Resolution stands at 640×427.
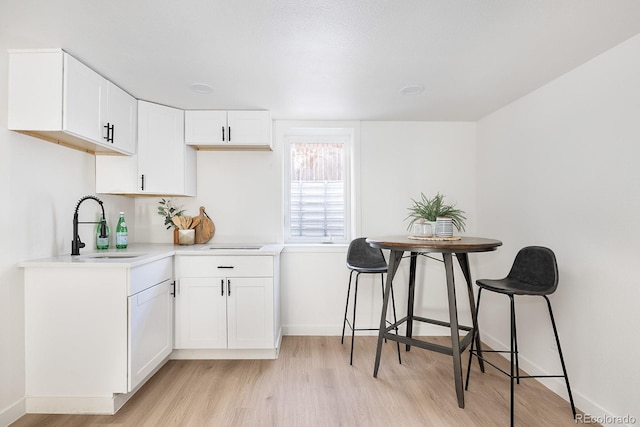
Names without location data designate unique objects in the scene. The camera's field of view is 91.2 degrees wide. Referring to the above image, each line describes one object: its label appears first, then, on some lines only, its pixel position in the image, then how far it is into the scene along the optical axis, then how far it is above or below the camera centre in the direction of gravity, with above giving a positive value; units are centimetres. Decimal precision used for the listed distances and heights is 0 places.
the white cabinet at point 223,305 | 265 -76
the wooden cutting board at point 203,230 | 318 -15
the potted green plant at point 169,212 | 309 +4
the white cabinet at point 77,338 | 194 -76
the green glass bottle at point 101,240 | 257 -20
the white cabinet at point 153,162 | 268 +47
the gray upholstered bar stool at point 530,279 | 190 -43
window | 348 +29
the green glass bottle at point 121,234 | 272 -16
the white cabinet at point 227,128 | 292 +82
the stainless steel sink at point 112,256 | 227 -30
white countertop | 194 -30
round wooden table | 203 -40
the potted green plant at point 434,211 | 280 +4
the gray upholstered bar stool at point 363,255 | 296 -39
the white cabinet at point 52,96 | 189 +75
